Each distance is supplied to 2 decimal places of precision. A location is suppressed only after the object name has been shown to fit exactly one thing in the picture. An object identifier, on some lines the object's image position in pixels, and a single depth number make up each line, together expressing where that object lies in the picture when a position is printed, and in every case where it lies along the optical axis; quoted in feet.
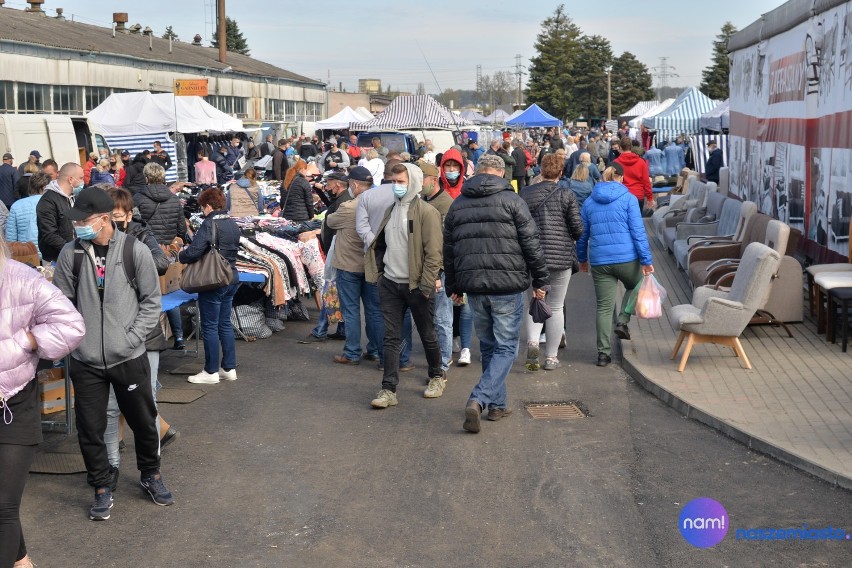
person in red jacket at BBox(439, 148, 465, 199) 33.65
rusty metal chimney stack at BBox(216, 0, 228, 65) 171.50
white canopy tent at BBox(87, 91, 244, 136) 109.29
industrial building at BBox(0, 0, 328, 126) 122.93
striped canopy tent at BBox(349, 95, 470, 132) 117.29
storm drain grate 28.19
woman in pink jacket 15.96
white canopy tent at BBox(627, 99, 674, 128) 169.63
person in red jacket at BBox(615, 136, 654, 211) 67.72
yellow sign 115.34
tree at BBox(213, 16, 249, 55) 356.38
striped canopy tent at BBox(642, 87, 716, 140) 125.39
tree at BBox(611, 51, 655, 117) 391.86
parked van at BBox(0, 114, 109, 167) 79.20
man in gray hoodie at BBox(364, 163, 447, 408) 29.09
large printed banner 41.39
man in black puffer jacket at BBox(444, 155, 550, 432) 26.78
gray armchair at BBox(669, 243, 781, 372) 32.01
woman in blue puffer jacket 33.71
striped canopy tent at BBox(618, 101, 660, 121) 211.96
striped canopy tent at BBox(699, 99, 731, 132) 107.86
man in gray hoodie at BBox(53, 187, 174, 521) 20.03
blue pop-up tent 156.76
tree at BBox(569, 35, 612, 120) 366.84
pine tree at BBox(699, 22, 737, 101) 334.85
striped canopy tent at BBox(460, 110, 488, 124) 207.72
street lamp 345.21
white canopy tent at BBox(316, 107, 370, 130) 146.41
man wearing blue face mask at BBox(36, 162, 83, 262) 34.68
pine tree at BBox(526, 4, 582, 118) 351.25
